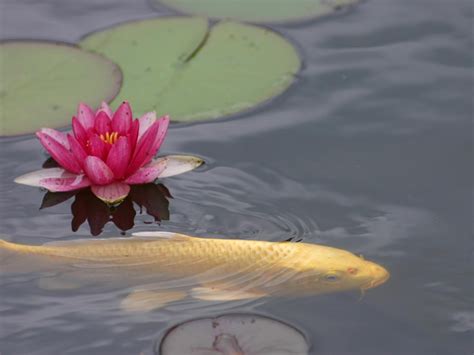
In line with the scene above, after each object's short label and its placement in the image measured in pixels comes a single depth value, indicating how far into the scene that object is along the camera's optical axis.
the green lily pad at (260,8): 8.14
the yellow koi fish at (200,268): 5.00
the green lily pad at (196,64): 6.86
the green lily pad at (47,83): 6.66
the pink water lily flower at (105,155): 5.84
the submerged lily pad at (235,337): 4.51
